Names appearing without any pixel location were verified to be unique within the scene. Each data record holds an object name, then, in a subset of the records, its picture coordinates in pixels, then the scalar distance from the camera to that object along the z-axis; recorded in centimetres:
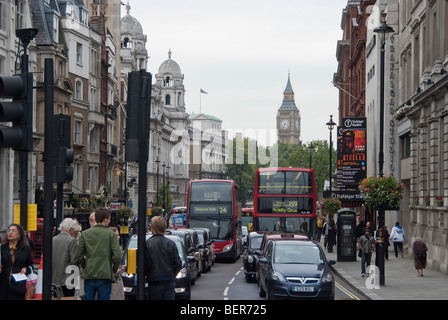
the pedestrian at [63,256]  1259
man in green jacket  1123
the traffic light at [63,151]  1228
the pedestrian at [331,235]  4331
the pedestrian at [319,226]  5592
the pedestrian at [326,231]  4506
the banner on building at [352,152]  5294
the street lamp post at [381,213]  2309
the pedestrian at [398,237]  3678
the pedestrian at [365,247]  2683
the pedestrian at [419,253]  2670
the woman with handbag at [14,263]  1219
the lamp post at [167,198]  10012
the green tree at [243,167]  18188
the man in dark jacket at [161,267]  1133
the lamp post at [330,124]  5297
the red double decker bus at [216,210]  3781
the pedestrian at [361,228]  4125
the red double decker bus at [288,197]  3512
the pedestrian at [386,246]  3517
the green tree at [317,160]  15150
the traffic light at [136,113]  1080
